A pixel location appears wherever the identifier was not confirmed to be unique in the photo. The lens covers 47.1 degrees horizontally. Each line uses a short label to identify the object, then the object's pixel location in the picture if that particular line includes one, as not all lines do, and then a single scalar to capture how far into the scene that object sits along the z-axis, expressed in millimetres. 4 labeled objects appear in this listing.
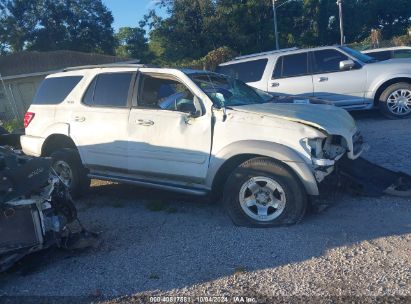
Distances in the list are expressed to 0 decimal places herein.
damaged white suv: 4992
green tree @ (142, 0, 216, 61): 39906
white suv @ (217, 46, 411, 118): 9828
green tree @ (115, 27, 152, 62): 53625
